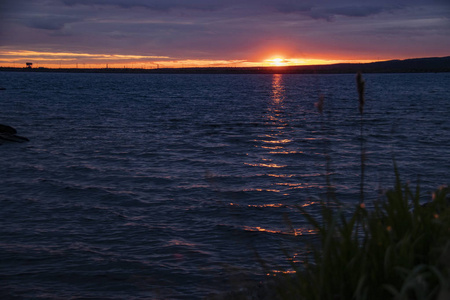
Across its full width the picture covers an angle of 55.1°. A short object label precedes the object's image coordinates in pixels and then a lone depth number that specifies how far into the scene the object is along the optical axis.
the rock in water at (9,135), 20.80
